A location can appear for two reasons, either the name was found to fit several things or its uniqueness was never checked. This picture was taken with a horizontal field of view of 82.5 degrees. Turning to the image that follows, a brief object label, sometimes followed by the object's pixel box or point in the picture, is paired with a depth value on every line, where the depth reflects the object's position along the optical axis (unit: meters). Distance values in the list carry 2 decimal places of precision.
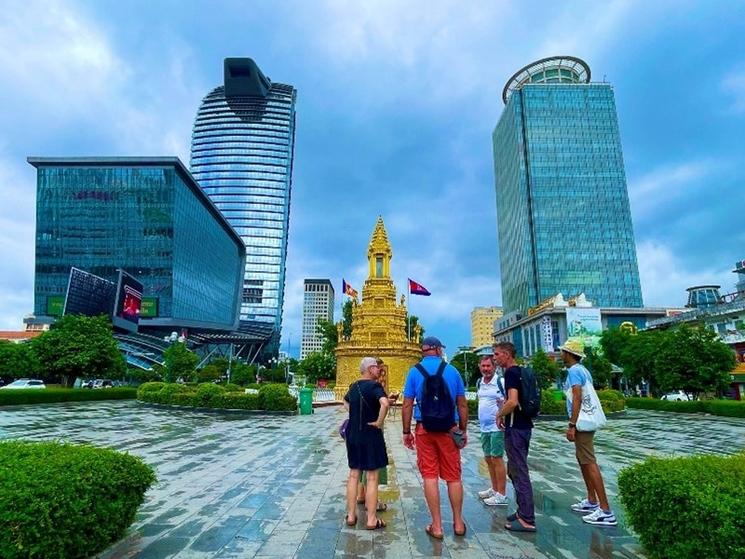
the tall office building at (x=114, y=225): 77.12
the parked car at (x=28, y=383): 32.31
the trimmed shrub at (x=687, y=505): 2.89
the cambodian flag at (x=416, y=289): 35.65
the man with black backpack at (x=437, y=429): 4.42
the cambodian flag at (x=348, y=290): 39.19
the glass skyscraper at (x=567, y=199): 86.00
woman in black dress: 4.70
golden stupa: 35.88
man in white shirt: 5.76
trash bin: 21.50
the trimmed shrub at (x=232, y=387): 27.57
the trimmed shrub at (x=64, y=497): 3.00
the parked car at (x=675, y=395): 34.01
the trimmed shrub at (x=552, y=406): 19.59
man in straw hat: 4.91
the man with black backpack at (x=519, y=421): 4.80
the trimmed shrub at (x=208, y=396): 20.94
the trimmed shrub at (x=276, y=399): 20.37
